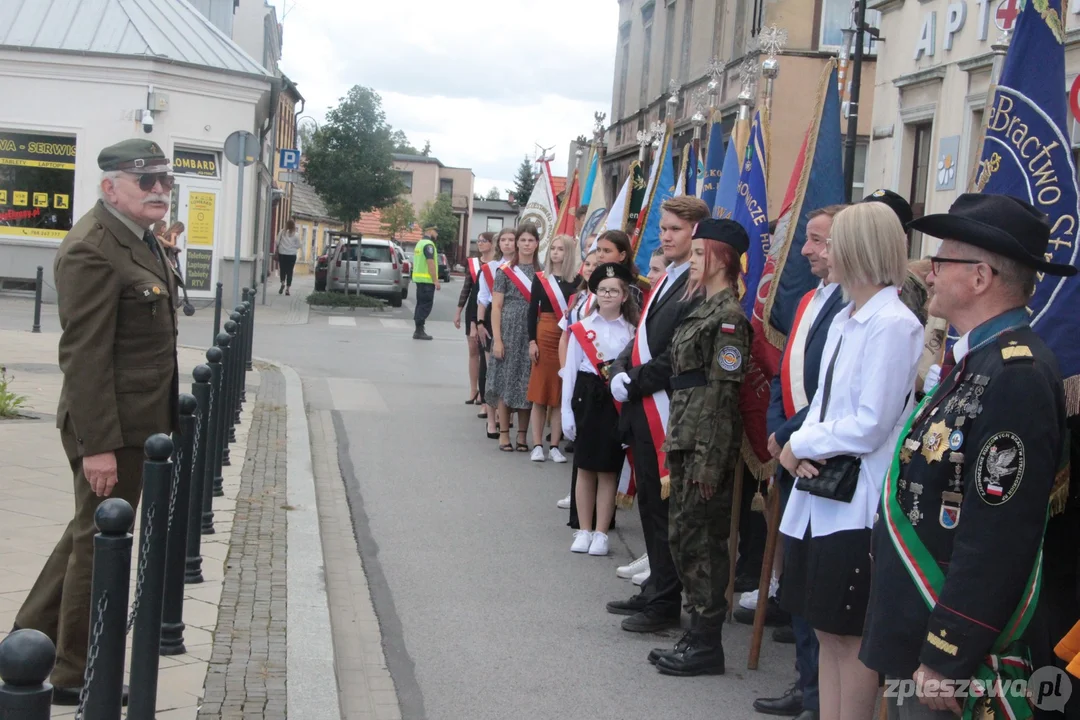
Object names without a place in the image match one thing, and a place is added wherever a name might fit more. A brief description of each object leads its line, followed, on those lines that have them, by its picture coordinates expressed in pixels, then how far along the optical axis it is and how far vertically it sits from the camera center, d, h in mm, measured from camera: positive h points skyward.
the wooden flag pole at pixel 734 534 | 6196 -1368
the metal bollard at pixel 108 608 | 3190 -1031
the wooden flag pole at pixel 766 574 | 5430 -1366
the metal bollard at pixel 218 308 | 14953 -938
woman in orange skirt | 10125 -498
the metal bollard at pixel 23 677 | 2180 -832
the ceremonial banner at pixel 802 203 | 6250 +392
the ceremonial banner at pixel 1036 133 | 4605 +624
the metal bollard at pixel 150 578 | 3963 -1211
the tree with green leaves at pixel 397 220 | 63844 +1400
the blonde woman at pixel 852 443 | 3863 -546
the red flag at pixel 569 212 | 14516 +550
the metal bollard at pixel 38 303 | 17859 -1240
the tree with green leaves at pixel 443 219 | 85938 +2054
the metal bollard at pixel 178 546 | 5102 -1337
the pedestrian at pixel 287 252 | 32969 -402
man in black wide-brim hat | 2766 -478
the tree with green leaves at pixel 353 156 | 30797 +2187
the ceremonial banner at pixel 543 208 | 15370 +614
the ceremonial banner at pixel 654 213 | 10047 +432
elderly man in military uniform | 4195 -491
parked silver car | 31031 -696
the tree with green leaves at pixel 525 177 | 114962 +7573
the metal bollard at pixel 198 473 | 6176 -1313
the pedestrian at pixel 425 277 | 20250 -516
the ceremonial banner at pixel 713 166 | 10102 +865
